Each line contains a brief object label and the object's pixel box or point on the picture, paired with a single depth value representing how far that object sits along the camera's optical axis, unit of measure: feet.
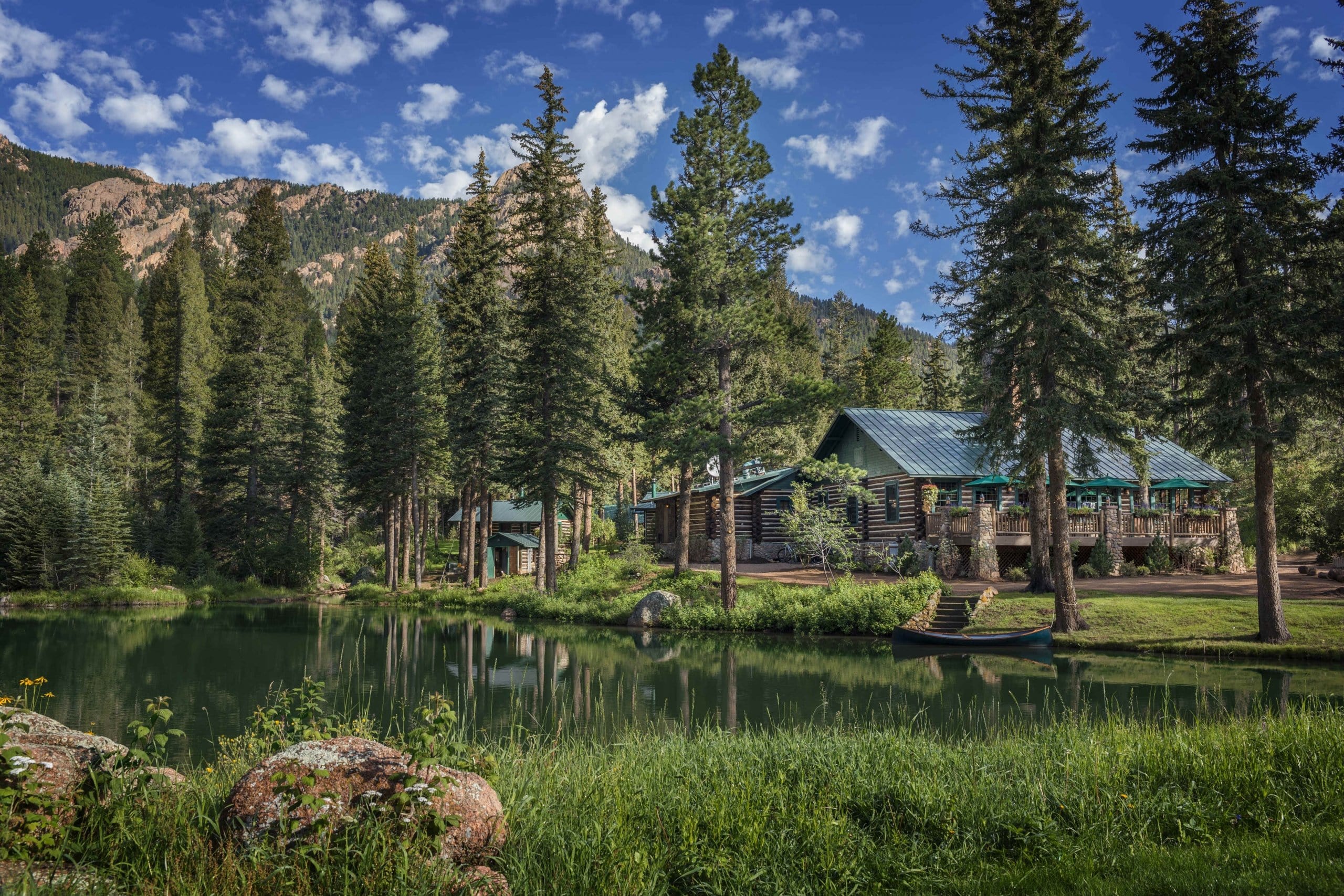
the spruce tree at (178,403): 151.74
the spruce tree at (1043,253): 69.05
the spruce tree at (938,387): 201.26
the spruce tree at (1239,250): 60.23
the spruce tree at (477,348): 121.19
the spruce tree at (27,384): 163.02
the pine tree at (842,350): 227.20
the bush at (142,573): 135.95
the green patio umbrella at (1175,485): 111.04
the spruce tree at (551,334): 111.45
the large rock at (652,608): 97.14
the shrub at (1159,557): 103.60
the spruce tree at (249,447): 156.97
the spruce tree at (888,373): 195.72
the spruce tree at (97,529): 131.03
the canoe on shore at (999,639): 67.92
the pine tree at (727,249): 90.63
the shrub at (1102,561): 101.14
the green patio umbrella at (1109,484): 109.70
